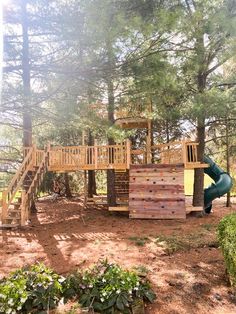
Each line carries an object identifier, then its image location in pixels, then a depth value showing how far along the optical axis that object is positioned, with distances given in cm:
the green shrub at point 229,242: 353
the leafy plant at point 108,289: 322
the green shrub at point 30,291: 300
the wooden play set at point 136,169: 857
